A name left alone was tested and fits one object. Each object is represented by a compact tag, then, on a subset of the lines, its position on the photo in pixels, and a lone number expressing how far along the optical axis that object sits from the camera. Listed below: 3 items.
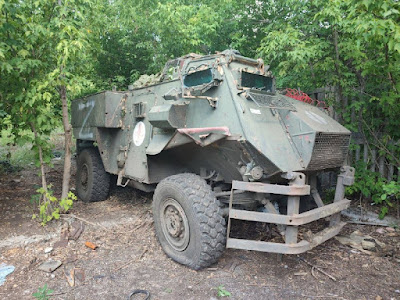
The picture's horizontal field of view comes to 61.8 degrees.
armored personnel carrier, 3.13
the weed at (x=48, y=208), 4.45
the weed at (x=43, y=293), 2.95
